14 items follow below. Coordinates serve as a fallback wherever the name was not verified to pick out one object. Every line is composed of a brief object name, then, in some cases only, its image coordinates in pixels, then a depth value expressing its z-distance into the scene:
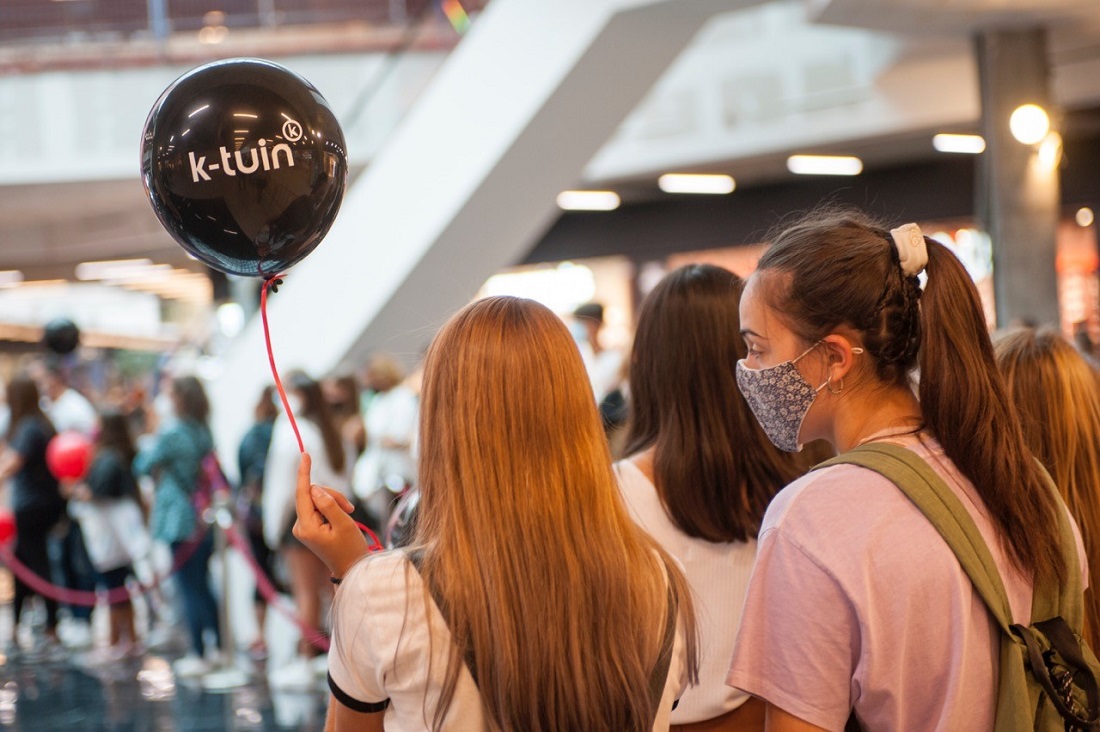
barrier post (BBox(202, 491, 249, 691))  6.16
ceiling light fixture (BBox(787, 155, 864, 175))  11.16
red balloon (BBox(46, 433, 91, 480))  6.92
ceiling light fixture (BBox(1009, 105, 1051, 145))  7.22
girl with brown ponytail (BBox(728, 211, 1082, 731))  1.47
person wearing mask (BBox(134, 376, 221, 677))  6.40
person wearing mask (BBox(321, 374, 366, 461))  6.61
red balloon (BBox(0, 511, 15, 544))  7.54
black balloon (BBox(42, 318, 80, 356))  7.96
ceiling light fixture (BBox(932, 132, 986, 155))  10.59
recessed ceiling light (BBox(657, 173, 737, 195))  11.70
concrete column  7.28
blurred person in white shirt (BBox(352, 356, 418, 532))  6.49
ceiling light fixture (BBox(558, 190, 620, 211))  12.70
